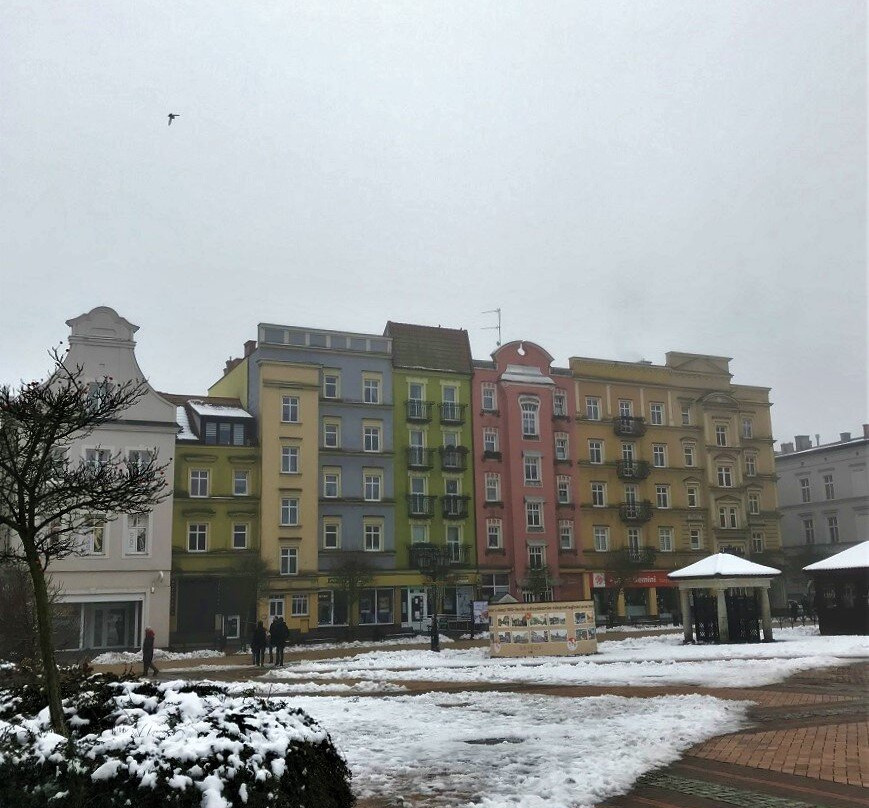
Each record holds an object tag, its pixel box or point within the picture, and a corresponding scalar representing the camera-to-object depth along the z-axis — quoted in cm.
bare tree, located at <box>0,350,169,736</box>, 808
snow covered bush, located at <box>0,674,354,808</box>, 611
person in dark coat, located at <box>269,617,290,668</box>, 2934
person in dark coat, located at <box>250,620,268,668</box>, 2942
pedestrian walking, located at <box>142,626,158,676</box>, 2725
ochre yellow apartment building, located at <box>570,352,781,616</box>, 5822
